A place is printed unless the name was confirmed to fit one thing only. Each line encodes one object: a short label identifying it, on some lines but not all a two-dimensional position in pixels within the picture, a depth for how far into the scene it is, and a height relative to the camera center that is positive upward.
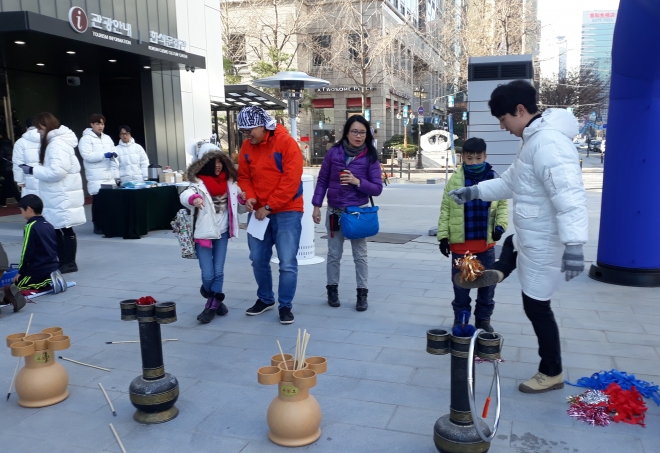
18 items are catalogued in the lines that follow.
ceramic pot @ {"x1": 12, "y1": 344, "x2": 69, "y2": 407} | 3.36 -1.46
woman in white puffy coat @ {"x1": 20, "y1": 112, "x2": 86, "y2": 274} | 6.70 -0.60
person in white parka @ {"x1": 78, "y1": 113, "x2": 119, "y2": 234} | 9.37 -0.40
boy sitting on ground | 5.73 -1.22
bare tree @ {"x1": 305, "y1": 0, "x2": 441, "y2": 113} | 31.25 +5.14
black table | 9.38 -1.30
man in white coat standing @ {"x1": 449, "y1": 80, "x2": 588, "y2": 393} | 3.11 -0.48
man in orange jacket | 4.71 -0.48
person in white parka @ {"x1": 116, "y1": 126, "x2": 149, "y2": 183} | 10.16 -0.44
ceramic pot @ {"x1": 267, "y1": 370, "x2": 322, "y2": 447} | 2.85 -1.44
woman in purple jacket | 5.04 -0.47
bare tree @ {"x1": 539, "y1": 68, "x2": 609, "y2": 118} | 47.38 +3.09
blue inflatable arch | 5.51 -0.32
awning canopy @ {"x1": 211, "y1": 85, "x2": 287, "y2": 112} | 17.95 +1.10
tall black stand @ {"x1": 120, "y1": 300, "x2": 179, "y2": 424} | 3.13 -1.34
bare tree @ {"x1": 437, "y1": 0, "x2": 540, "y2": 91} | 30.20 +5.49
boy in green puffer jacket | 4.36 -0.73
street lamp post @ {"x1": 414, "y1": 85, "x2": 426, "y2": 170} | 29.02 -1.52
